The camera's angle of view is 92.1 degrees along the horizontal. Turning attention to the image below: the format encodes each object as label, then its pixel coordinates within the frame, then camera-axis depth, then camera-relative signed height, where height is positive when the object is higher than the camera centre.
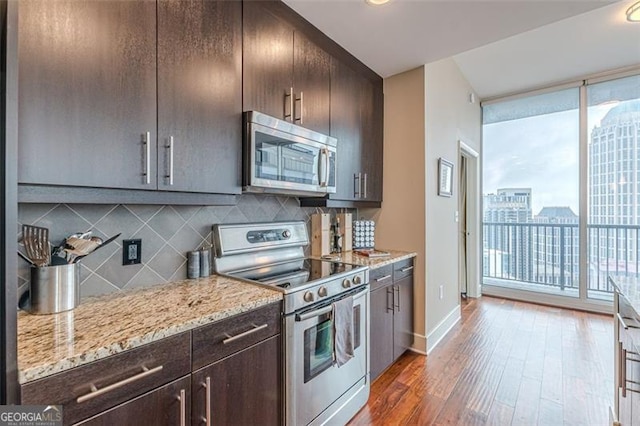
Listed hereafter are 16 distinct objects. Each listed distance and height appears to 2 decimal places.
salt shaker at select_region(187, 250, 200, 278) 1.74 -0.28
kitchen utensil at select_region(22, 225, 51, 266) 1.13 -0.11
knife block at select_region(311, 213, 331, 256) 2.56 -0.17
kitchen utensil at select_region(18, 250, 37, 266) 1.11 -0.16
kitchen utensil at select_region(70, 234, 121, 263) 1.24 -0.18
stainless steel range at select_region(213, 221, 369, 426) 1.54 -0.52
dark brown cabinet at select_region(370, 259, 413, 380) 2.26 -0.81
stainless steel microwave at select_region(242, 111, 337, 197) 1.68 +0.35
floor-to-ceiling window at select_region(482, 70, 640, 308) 3.76 +0.30
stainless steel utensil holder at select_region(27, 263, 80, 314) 1.13 -0.28
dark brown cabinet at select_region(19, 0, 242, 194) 1.02 +0.48
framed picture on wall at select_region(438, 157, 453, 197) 3.05 +0.38
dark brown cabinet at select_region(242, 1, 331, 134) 1.72 +0.90
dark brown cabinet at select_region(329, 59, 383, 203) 2.42 +0.70
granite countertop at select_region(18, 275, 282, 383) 0.85 -0.38
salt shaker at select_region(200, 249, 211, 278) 1.78 -0.29
